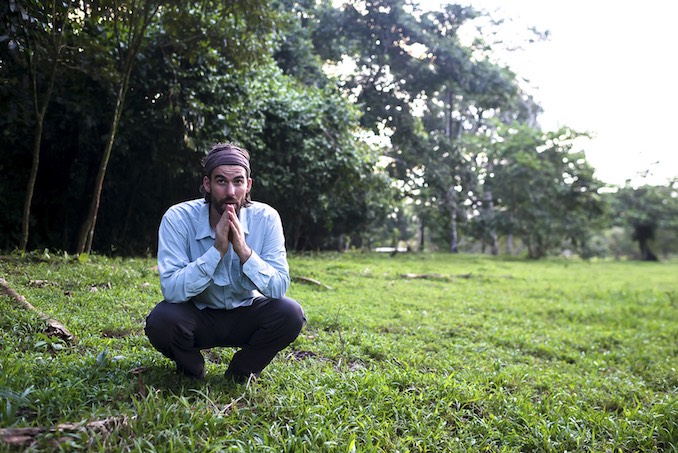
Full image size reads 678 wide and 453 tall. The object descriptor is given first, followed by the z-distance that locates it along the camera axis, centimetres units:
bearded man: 254
